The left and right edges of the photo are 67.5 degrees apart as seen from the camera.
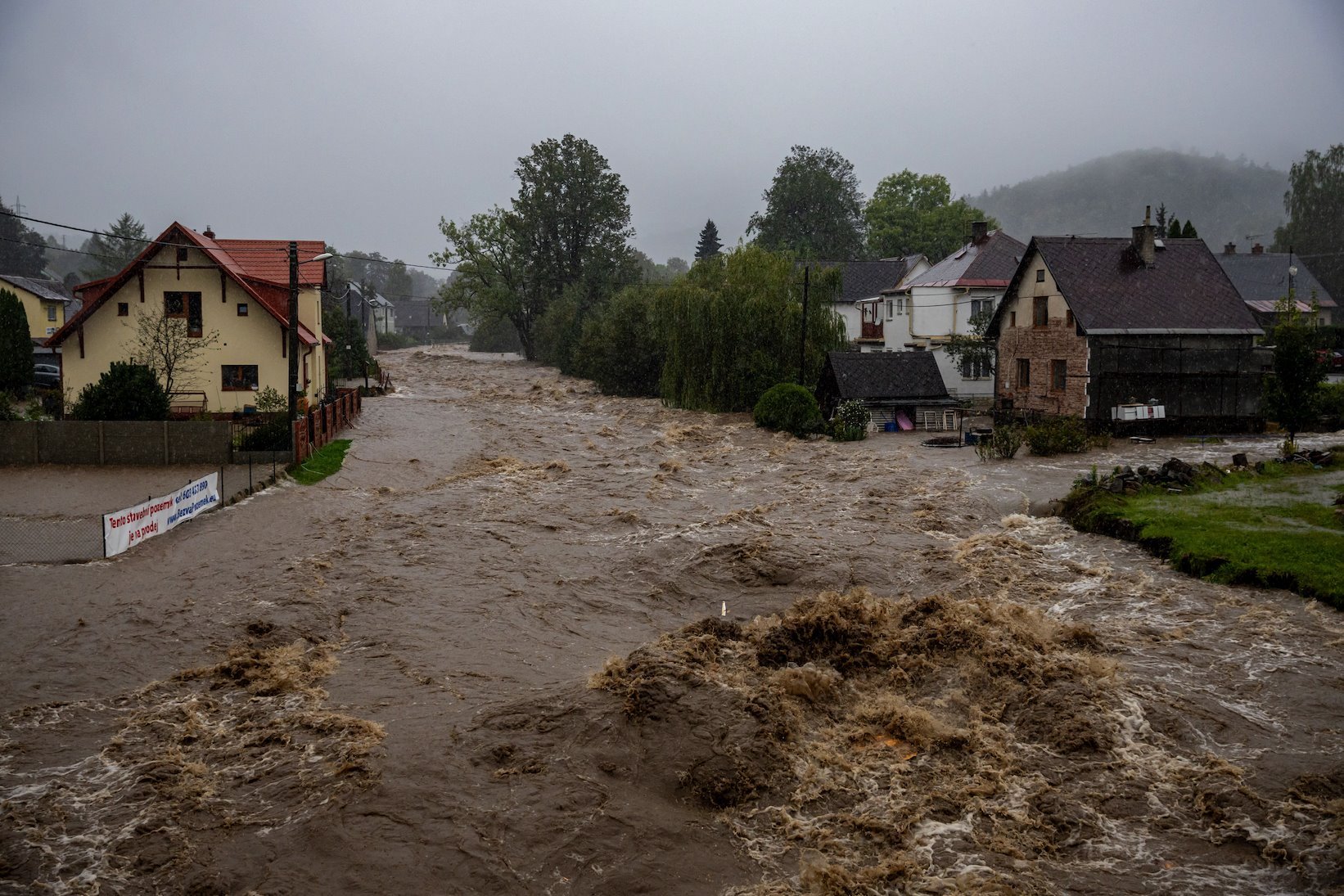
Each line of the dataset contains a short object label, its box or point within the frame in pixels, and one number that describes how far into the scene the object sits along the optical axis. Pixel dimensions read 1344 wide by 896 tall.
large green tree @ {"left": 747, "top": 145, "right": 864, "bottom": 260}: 97.88
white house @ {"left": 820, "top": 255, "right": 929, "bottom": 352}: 63.58
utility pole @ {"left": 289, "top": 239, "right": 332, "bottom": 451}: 28.16
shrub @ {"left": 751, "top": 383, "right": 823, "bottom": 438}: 39.38
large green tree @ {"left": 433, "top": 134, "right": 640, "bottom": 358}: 81.12
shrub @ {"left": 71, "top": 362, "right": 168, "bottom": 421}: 30.28
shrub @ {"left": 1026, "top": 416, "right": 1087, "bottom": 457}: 32.38
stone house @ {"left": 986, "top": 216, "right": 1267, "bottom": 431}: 35.62
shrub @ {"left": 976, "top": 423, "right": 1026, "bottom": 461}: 32.22
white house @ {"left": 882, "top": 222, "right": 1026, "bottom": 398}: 49.06
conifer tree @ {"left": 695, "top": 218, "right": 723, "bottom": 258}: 99.44
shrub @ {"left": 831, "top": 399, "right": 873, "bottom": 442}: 38.22
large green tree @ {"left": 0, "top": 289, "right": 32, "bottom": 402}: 39.44
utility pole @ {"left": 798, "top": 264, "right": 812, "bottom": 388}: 42.84
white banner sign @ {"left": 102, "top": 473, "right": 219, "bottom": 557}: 19.66
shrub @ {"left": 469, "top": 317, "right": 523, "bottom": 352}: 111.62
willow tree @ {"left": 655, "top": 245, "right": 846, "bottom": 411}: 44.94
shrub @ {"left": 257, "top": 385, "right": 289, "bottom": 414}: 35.12
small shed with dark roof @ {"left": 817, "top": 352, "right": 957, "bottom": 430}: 39.97
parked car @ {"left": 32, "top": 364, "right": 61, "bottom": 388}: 45.44
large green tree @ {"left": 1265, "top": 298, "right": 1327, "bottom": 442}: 27.83
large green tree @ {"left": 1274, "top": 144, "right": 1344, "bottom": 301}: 78.94
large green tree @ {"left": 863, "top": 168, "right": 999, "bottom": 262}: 80.94
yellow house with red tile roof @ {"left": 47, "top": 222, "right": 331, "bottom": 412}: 36.28
